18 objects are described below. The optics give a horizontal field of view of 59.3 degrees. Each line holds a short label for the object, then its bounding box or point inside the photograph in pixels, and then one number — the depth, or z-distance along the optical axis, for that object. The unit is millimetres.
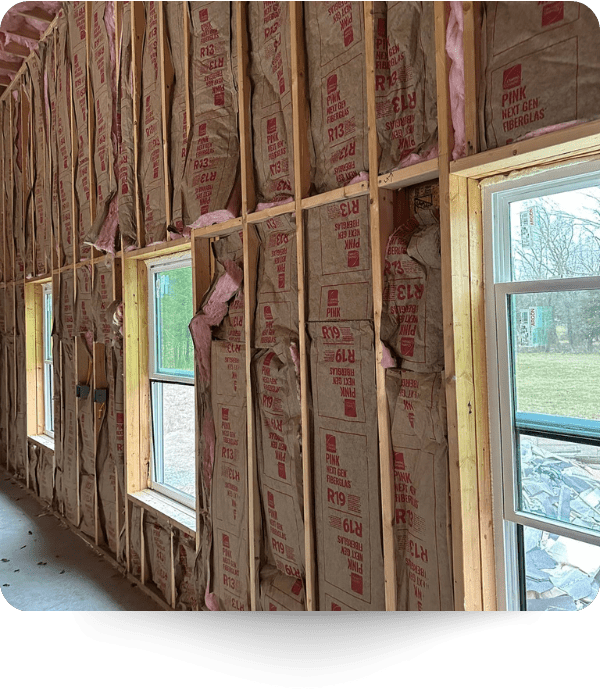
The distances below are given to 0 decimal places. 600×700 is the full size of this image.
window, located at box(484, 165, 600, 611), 1477
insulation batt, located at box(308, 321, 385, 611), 1953
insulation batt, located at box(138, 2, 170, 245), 3137
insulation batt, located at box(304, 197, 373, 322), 1968
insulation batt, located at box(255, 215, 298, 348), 2311
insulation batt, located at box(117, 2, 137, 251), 3447
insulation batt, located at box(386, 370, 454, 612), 1711
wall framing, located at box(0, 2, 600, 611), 1568
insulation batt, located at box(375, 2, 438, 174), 1710
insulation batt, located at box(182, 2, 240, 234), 2564
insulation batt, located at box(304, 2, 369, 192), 1948
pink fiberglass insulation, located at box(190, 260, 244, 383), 2639
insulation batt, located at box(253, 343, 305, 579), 2297
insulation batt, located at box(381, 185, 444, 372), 1748
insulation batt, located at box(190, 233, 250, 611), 2621
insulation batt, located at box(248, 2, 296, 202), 2262
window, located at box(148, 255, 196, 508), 3293
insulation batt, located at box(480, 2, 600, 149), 1336
